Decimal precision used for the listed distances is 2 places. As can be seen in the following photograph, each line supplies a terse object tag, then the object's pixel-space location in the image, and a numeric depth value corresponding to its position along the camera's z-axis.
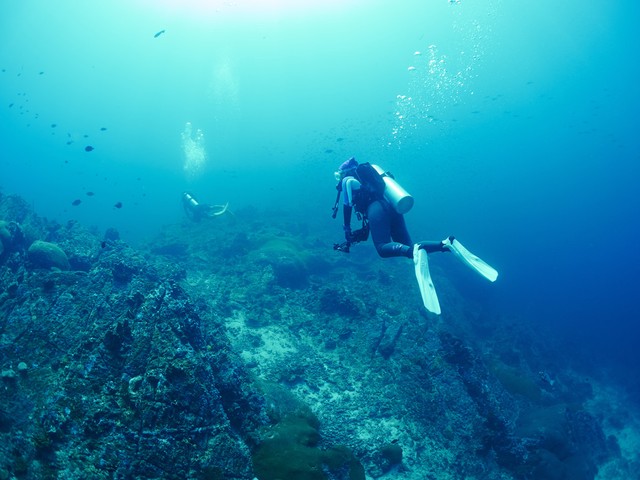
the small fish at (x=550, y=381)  16.37
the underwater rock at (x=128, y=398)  4.41
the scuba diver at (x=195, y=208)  31.61
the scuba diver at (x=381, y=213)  6.67
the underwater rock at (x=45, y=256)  13.82
